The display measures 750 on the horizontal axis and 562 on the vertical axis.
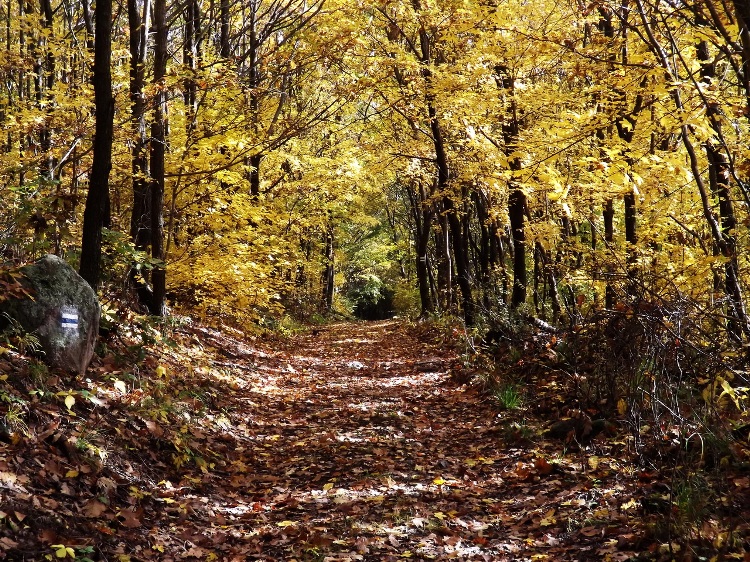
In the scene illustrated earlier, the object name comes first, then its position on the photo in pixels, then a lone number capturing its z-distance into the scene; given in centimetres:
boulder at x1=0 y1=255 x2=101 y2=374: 585
